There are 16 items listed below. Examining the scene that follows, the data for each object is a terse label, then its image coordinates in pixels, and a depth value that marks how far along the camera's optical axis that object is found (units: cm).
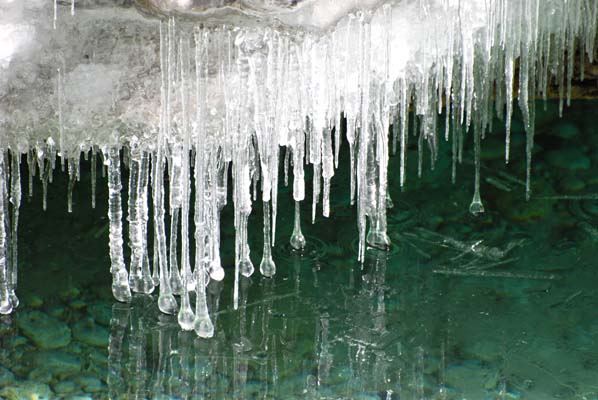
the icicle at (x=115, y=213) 588
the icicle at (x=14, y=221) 595
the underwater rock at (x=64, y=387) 540
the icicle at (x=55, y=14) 512
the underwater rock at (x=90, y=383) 543
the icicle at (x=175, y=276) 611
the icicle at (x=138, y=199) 586
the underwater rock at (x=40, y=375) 551
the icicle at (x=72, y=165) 598
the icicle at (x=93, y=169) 632
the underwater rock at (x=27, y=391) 536
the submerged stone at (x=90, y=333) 590
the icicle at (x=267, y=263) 665
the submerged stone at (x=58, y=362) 559
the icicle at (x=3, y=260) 579
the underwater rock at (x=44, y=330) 590
